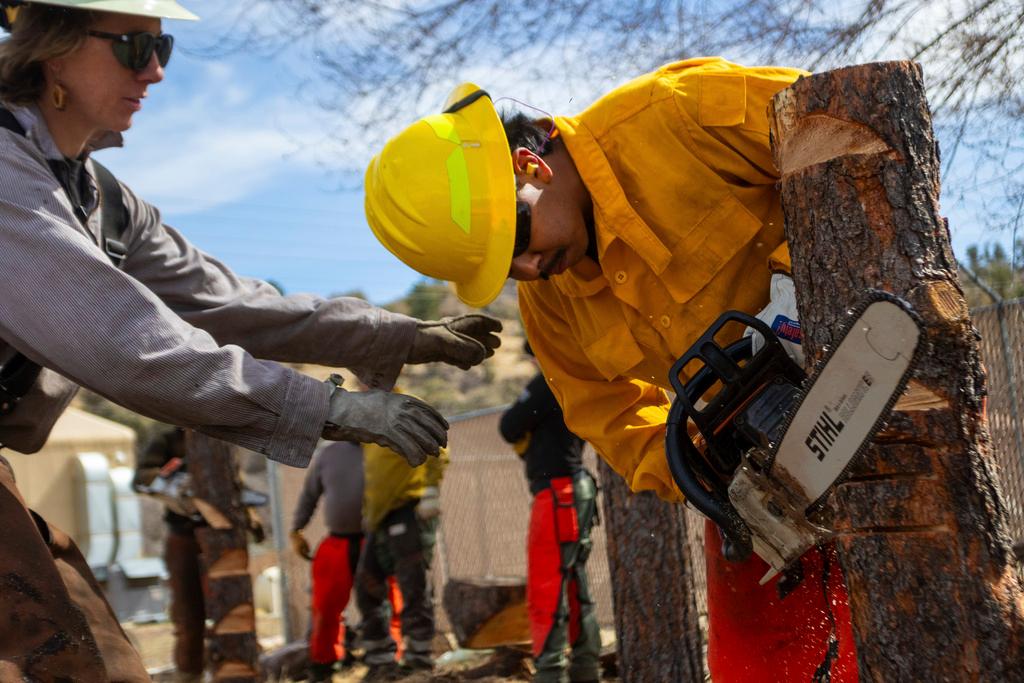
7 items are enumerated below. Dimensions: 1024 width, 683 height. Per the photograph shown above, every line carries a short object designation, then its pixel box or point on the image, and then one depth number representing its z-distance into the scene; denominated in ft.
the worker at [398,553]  21.44
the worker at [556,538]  16.61
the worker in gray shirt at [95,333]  7.55
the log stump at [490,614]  20.81
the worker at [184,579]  22.47
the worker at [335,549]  22.09
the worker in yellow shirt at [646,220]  8.30
